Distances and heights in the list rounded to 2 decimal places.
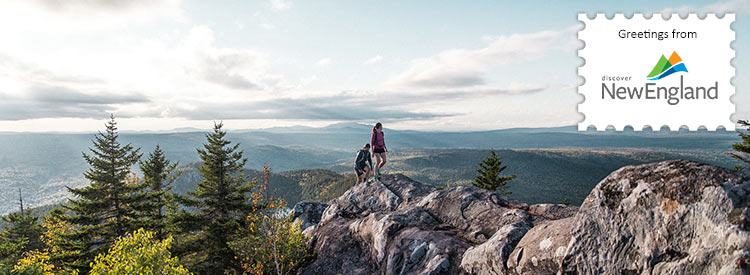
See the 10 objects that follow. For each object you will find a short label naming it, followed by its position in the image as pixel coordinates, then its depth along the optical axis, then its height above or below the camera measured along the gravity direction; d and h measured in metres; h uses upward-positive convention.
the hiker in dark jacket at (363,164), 22.03 -2.34
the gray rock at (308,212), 26.79 -7.00
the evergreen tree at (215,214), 24.12 -6.28
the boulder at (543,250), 8.04 -3.30
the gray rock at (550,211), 12.91 -3.58
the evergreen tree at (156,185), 26.58 -5.14
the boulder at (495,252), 9.68 -3.95
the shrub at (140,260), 14.05 -5.73
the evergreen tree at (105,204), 24.53 -5.51
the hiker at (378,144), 19.95 -0.81
